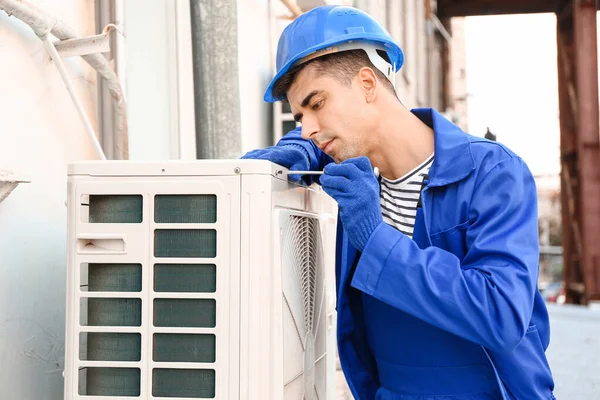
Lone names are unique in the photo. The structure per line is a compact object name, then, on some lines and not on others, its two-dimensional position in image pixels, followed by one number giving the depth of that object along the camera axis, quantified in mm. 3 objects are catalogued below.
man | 2483
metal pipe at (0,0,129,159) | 2720
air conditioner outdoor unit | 2427
